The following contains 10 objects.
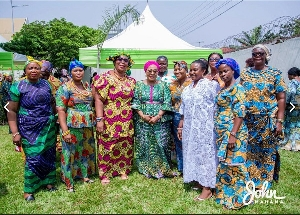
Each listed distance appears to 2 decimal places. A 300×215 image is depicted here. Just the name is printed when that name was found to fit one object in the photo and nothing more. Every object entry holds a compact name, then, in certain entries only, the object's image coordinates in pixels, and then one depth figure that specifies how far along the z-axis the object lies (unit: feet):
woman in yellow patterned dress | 14.92
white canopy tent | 33.35
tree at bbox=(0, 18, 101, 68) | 80.02
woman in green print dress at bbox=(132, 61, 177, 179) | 15.20
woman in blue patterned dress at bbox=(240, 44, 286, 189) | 13.32
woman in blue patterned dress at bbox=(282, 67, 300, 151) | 22.22
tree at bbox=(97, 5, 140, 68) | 32.60
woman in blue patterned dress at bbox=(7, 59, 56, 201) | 12.73
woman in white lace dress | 13.03
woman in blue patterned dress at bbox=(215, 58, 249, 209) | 11.56
